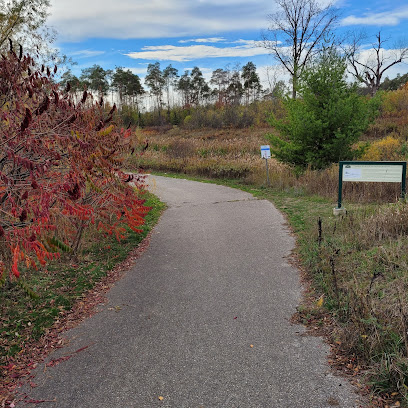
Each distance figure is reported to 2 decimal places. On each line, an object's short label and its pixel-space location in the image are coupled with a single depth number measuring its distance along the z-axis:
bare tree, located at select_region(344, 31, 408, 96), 46.83
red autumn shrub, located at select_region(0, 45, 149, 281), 3.61
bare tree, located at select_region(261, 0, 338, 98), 31.85
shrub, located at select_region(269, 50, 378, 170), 13.22
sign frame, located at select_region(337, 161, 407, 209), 7.88
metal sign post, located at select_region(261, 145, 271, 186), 14.67
